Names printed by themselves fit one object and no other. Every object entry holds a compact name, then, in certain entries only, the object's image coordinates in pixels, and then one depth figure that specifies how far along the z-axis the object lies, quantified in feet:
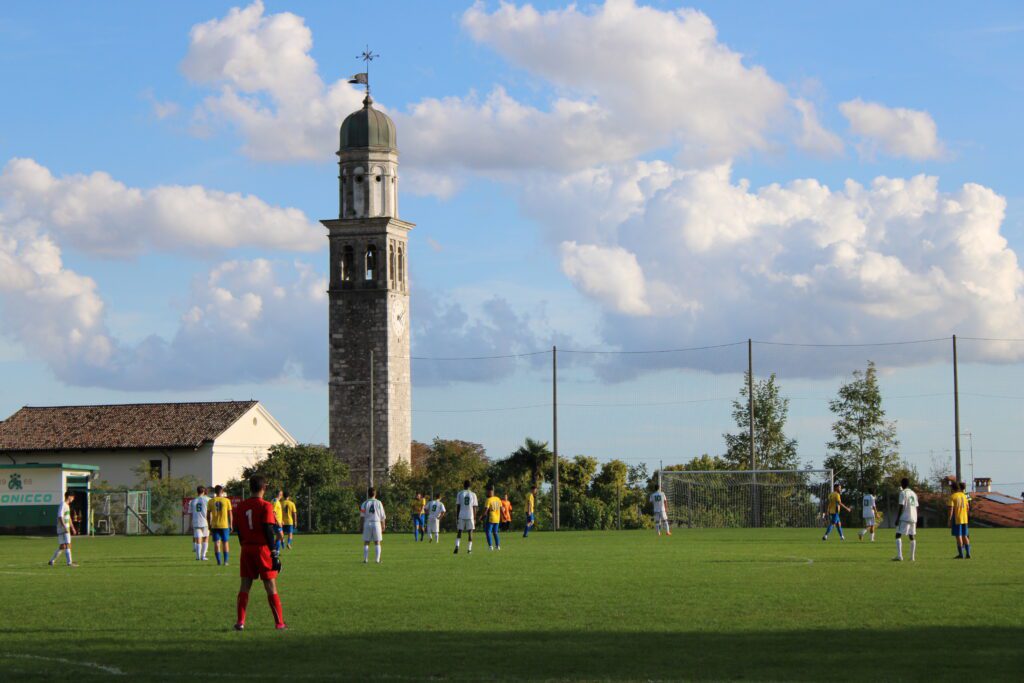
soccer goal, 217.15
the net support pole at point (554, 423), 220.43
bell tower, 273.33
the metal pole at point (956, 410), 217.07
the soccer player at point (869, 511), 147.64
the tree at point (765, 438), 255.29
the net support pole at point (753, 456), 217.77
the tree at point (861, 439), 231.50
